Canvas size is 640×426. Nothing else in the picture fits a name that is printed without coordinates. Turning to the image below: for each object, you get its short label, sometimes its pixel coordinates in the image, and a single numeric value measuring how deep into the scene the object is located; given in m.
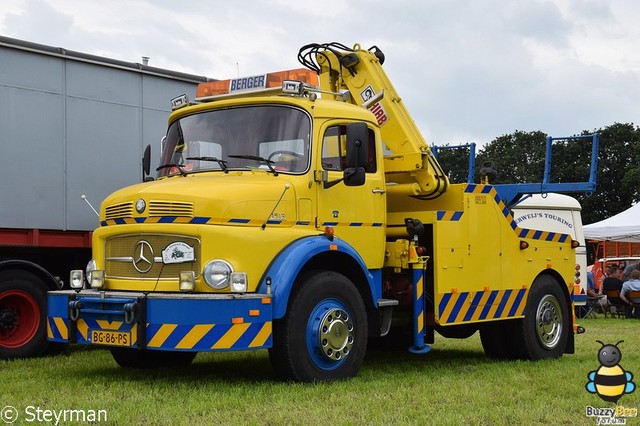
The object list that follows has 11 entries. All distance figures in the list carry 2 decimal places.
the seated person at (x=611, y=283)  20.69
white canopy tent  22.62
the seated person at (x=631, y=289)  19.59
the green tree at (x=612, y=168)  59.22
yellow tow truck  7.51
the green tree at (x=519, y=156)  60.94
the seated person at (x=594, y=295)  20.69
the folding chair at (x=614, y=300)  20.70
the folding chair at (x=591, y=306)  20.59
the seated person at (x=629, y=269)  21.33
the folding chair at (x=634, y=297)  19.55
